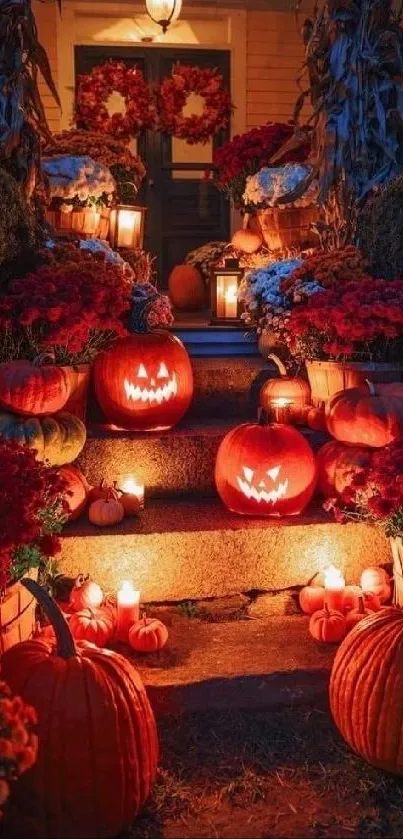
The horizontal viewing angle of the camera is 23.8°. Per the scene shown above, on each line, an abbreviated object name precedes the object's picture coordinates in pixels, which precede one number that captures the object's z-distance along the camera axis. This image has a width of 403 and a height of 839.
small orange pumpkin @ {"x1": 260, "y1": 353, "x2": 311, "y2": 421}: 4.78
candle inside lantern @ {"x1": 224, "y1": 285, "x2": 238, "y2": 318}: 6.55
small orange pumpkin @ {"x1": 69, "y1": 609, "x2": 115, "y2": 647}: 3.36
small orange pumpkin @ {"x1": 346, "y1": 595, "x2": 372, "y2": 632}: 3.49
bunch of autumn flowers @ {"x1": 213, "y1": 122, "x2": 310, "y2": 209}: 7.84
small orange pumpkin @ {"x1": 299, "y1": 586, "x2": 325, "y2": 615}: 3.74
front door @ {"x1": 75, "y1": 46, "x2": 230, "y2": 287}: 9.71
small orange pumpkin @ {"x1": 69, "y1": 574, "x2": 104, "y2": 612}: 3.53
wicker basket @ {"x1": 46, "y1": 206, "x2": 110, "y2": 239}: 6.91
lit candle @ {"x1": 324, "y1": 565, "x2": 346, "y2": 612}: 3.64
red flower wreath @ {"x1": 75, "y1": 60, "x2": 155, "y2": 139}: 9.31
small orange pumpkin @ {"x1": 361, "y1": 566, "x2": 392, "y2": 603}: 3.78
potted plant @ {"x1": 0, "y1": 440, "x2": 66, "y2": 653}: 2.83
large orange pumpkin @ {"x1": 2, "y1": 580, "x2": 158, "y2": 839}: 2.51
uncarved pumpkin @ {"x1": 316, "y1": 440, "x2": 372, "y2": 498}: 4.04
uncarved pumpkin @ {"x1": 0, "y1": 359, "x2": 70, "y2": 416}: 3.88
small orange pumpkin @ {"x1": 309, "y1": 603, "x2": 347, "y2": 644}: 3.46
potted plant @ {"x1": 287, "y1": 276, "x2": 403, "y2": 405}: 4.46
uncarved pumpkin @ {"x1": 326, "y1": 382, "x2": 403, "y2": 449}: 3.95
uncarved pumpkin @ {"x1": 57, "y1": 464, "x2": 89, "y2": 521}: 3.89
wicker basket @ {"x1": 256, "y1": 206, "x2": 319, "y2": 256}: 7.24
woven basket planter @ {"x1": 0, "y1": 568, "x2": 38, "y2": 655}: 2.95
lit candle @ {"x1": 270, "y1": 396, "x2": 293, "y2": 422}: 4.63
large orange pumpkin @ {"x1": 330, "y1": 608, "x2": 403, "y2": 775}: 2.78
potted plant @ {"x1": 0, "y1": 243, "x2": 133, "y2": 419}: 4.24
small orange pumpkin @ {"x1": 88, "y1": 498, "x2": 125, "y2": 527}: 3.85
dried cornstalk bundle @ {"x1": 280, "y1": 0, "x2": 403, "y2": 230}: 5.70
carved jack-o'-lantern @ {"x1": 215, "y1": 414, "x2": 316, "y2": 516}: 3.96
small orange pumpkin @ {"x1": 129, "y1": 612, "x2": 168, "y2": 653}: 3.38
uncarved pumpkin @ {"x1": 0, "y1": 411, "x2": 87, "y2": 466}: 3.88
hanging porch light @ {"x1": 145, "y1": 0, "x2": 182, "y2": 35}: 8.45
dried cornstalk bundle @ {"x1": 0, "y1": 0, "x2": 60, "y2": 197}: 4.94
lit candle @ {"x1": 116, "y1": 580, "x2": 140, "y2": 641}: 3.49
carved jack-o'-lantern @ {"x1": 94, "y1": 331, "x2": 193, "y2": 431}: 4.49
